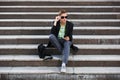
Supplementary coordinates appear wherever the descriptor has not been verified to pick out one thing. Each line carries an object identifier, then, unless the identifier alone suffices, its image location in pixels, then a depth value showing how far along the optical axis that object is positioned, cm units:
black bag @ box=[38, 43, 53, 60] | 677
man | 652
